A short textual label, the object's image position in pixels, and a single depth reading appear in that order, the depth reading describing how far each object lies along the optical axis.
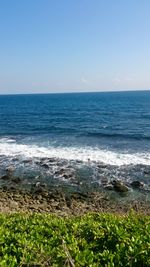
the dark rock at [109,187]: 15.79
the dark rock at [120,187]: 15.52
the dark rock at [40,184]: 16.21
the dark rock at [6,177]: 17.56
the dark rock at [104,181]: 16.43
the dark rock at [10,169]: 18.63
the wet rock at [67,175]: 17.34
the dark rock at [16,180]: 17.00
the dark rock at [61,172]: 17.95
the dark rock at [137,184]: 16.00
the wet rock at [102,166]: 18.89
